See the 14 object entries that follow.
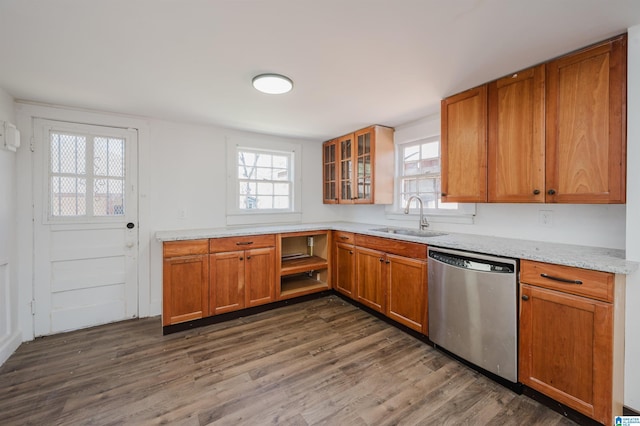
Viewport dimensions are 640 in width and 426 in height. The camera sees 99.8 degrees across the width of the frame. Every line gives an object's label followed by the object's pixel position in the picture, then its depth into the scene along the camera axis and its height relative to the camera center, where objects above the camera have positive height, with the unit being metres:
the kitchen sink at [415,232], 2.86 -0.24
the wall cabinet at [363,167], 3.44 +0.61
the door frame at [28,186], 2.53 +0.22
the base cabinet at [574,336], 1.49 -0.75
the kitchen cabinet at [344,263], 3.35 -0.68
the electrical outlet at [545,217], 2.21 -0.04
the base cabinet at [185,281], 2.66 -0.72
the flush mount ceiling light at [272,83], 2.06 +1.01
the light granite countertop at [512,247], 1.55 -0.27
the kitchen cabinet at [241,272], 2.88 -0.69
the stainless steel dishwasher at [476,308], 1.87 -0.74
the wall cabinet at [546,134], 1.62 +0.56
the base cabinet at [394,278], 2.50 -0.70
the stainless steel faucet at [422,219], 3.08 -0.09
